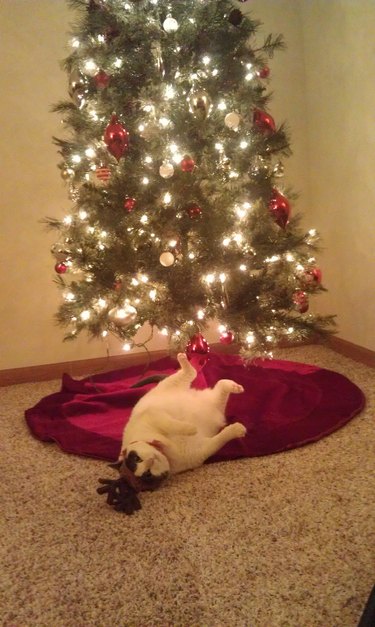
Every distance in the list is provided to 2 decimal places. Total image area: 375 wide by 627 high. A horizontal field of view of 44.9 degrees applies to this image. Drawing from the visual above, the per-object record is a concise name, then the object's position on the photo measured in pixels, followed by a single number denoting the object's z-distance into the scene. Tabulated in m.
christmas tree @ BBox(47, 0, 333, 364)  1.33
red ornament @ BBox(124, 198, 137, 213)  1.35
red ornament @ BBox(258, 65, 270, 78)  1.46
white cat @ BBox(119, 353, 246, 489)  1.04
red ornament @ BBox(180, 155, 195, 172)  1.30
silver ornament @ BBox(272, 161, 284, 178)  1.46
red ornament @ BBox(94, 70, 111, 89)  1.33
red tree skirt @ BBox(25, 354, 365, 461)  1.28
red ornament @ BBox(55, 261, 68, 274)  1.56
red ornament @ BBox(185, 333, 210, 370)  1.44
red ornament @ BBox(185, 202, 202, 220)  1.36
